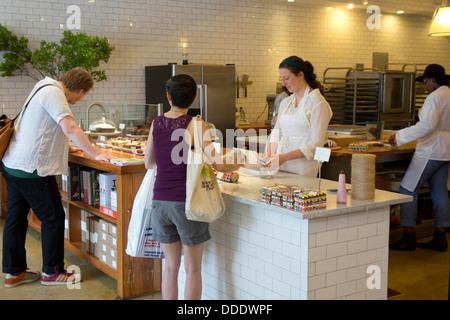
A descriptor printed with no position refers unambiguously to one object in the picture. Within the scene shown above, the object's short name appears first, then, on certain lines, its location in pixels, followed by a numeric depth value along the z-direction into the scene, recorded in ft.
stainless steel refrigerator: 24.09
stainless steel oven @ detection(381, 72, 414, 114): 29.43
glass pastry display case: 15.70
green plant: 21.17
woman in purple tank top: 9.91
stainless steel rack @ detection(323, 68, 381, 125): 29.53
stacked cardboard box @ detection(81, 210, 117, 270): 14.21
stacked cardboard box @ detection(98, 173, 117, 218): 13.94
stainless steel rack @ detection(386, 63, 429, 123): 33.34
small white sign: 9.97
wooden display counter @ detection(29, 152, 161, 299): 13.08
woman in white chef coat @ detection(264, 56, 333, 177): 12.49
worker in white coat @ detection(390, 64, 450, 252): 16.78
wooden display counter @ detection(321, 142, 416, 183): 17.37
